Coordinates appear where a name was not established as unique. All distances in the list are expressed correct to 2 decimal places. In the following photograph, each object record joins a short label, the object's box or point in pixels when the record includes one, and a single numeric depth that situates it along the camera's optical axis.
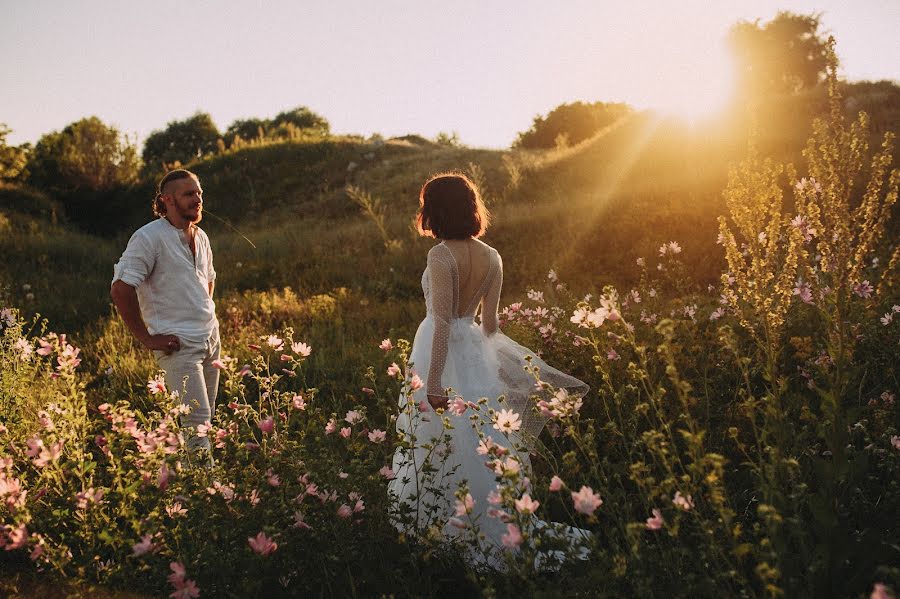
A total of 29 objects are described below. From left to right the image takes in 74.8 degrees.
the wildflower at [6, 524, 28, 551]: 2.04
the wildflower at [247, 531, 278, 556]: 2.03
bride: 3.10
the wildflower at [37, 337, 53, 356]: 3.03
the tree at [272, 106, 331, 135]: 60.94
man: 3.59
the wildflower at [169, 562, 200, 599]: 1.96
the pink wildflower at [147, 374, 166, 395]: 2.75
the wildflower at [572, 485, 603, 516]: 1.72
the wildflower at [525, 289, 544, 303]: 5.30
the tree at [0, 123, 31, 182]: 17.97
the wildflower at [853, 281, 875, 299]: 3.83
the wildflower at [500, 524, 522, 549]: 1.70
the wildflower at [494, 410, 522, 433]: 2.20
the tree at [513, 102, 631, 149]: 40.12
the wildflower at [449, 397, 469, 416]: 2.54
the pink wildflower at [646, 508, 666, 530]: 1.74
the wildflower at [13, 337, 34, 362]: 3.53
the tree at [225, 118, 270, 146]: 55.64
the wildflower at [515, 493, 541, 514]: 1.70
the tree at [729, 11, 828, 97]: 32.41
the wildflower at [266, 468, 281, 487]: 2.41
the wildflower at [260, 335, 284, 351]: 2.83
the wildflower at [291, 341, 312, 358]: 2.88
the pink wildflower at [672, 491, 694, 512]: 1.63
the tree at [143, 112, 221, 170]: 52.69
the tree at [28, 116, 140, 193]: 21.72
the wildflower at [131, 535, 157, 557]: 1.92
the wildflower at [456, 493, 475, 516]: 1.82
